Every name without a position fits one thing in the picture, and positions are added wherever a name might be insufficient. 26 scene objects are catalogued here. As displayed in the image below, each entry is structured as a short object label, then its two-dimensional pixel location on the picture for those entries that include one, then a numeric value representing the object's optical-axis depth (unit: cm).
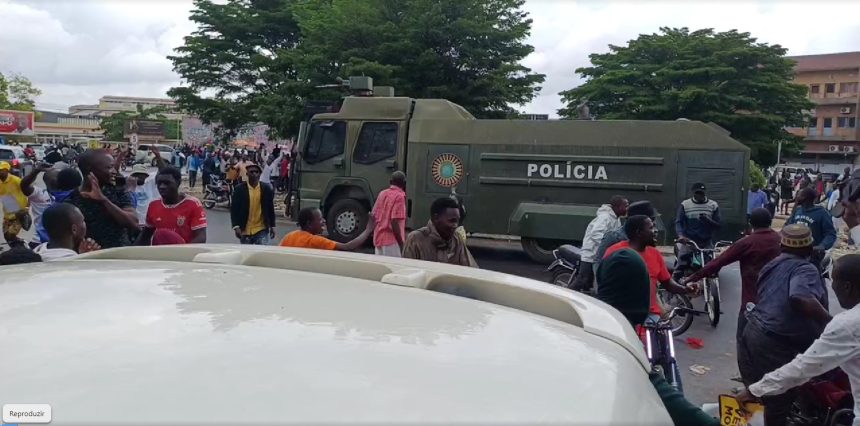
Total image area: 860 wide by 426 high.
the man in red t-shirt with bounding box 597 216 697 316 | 456
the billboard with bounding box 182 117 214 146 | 5441
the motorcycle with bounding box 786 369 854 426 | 360
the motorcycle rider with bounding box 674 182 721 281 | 852
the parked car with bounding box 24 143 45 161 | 3741
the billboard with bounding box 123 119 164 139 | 7044
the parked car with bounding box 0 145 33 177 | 2485
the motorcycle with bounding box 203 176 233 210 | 1816
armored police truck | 990
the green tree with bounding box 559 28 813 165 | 2227
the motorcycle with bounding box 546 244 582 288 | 770
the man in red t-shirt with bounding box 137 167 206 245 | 525
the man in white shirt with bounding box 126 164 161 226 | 650
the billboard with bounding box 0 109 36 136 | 6028
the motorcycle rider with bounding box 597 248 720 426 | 391
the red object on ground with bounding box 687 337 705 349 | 662
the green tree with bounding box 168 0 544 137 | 1831
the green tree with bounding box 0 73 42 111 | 6694
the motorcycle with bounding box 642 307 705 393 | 399
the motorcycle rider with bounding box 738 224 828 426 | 362
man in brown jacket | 447
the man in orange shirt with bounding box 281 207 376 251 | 471
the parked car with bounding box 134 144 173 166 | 3259
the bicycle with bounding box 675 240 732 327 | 723
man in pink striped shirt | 724
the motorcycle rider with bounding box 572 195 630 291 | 699
